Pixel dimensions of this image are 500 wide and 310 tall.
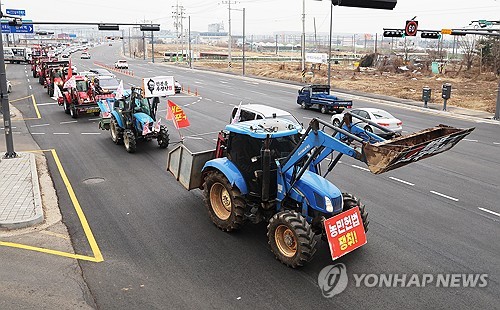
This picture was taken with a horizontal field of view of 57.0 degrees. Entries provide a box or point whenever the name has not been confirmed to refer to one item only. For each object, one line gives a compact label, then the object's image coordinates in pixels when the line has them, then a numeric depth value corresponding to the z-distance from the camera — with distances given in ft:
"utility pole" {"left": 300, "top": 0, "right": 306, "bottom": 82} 179.63
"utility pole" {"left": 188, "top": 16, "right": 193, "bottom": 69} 266.77
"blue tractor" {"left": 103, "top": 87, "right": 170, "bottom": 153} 58.34
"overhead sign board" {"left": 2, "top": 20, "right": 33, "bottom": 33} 143.35
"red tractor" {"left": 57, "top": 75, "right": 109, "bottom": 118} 84.89
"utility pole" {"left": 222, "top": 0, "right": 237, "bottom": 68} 250.82
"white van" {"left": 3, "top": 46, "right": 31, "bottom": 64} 259.80
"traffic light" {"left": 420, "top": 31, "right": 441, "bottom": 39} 101.75
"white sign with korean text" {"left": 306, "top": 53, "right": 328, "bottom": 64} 200.03
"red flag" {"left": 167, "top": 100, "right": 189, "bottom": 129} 44.74
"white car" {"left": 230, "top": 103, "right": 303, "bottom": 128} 49.80
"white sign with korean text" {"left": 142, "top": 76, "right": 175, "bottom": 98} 56.54
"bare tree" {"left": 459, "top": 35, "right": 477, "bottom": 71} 202.80
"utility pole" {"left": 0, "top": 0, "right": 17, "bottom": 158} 52.80
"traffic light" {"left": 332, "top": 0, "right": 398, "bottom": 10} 17.17
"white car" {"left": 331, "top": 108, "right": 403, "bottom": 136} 73.10
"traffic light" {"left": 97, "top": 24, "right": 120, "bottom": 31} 137.90
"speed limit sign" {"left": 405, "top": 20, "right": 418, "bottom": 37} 95.09
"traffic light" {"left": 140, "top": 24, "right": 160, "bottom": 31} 133.59
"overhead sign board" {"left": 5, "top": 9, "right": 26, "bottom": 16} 142.47
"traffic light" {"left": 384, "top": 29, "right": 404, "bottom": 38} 105.50
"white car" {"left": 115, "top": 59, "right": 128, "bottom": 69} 234.74
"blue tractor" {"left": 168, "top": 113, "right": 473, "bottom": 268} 24.67
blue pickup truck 98.17
